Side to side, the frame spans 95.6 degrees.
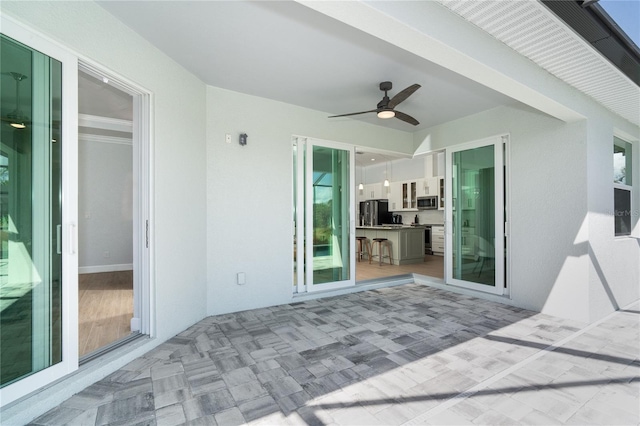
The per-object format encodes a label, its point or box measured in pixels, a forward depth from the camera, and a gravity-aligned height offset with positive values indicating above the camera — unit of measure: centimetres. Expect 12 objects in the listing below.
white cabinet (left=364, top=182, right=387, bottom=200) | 991 +76
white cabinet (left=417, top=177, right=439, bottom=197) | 832 +77
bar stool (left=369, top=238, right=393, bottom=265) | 706 -80
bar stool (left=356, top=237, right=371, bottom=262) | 751 -85
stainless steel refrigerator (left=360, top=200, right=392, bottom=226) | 951 +0
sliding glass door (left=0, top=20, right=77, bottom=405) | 171 -5
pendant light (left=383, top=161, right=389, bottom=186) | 1002 +136
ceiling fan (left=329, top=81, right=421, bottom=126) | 303 +122
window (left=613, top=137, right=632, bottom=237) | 388 +37
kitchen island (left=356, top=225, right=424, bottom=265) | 698 -70
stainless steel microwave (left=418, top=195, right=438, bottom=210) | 834 +30
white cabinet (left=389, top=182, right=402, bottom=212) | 942 +53
